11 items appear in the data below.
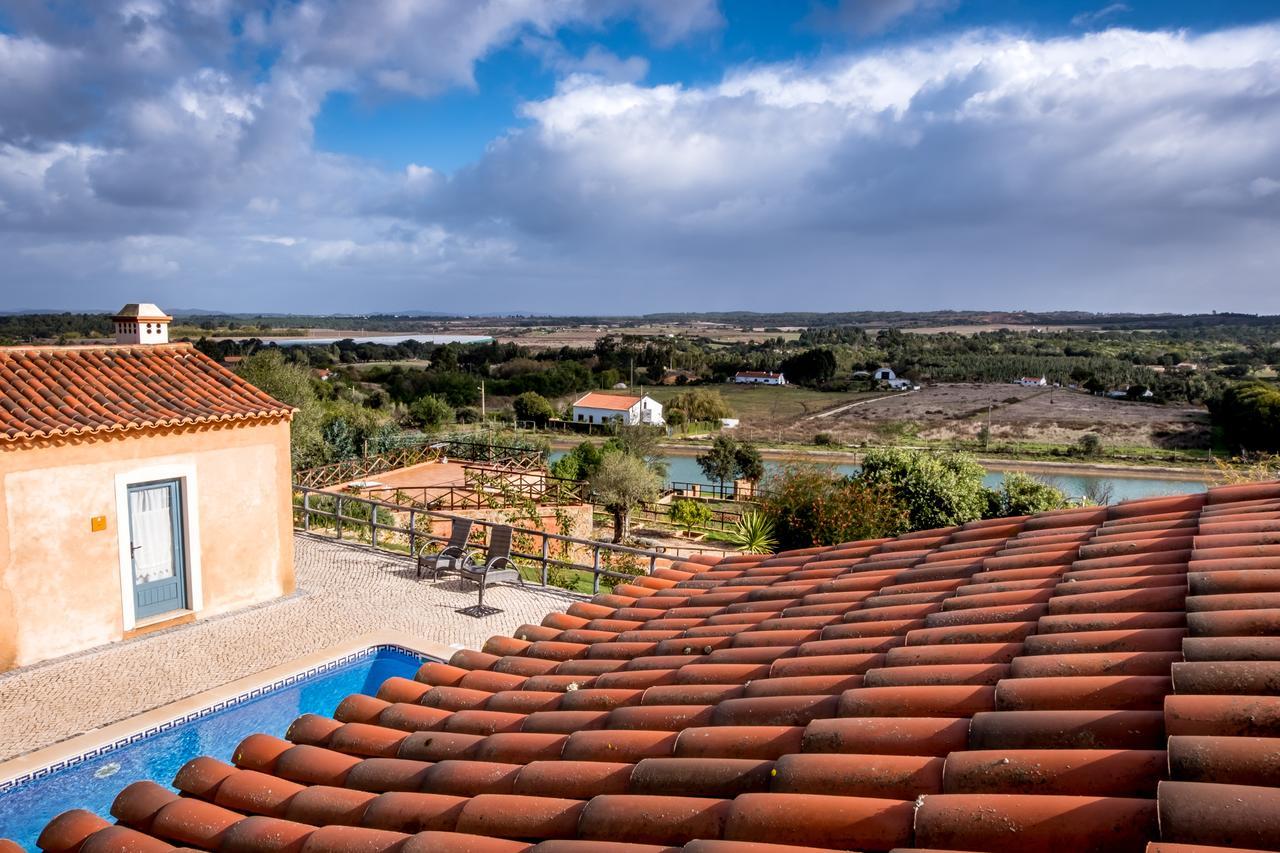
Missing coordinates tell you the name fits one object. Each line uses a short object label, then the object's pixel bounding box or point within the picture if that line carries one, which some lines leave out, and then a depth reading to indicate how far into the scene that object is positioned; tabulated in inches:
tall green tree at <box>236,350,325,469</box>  1032.8
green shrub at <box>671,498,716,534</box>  1085.1
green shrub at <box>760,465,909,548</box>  672.4
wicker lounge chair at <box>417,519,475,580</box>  488.1
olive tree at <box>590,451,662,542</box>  1003.9
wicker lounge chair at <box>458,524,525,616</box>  444.7
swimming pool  270.5
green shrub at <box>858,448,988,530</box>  746.8
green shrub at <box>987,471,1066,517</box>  772.6
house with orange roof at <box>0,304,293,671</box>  356.5
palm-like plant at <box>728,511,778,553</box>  711.1
